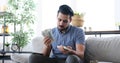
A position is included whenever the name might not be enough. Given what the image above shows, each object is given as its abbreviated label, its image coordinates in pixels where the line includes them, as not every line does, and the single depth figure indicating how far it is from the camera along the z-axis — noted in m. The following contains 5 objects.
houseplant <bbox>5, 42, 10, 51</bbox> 3.72
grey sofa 2.21
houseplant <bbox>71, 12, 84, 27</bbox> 3.04
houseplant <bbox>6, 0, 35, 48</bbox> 3.66
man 1.96
